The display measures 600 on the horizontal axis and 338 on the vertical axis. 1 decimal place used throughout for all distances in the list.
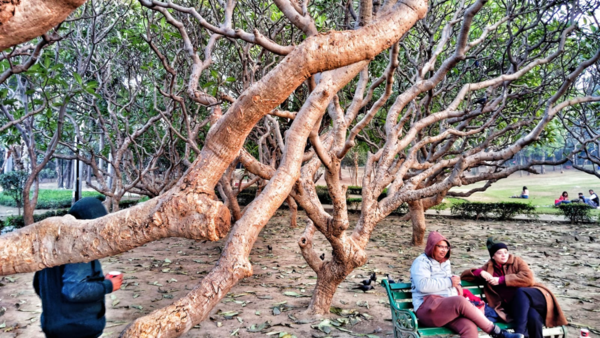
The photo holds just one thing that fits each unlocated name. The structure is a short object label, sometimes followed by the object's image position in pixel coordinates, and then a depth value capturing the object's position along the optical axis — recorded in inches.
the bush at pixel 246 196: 767.8
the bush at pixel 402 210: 657.4
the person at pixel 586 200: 689.3
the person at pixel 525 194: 891.7
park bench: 137.2
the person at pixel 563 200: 673.1
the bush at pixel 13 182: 456.1
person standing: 99.5
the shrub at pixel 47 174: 1693.5
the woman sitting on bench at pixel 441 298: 138.1
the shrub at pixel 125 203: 623.9
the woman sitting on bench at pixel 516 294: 148.3
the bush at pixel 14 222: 414.5
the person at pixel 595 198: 697.4
